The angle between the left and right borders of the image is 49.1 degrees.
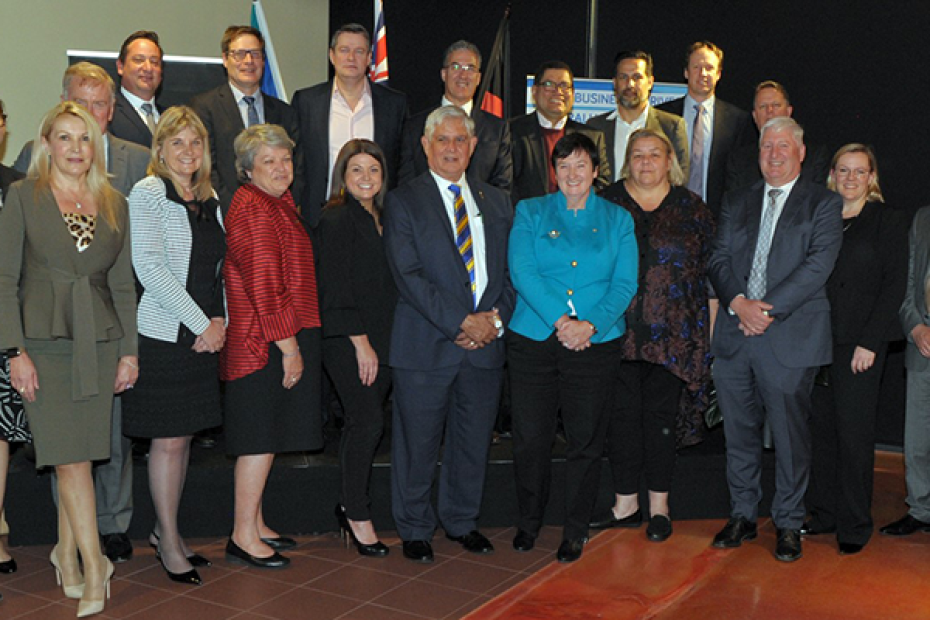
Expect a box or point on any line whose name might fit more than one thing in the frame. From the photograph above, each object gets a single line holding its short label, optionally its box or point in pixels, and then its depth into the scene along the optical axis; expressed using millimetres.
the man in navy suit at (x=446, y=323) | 4113
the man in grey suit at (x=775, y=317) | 4242
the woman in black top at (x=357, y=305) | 4086
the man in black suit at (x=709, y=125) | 5266
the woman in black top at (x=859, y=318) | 4453
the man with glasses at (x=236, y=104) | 4668
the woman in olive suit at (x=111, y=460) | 4113
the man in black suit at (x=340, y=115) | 4879
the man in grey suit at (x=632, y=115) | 5156
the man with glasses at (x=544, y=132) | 5094
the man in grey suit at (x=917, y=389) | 4672
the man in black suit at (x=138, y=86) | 4676
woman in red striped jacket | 3855
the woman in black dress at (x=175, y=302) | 3730
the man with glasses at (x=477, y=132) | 4949
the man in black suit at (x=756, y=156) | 5027
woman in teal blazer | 4117
